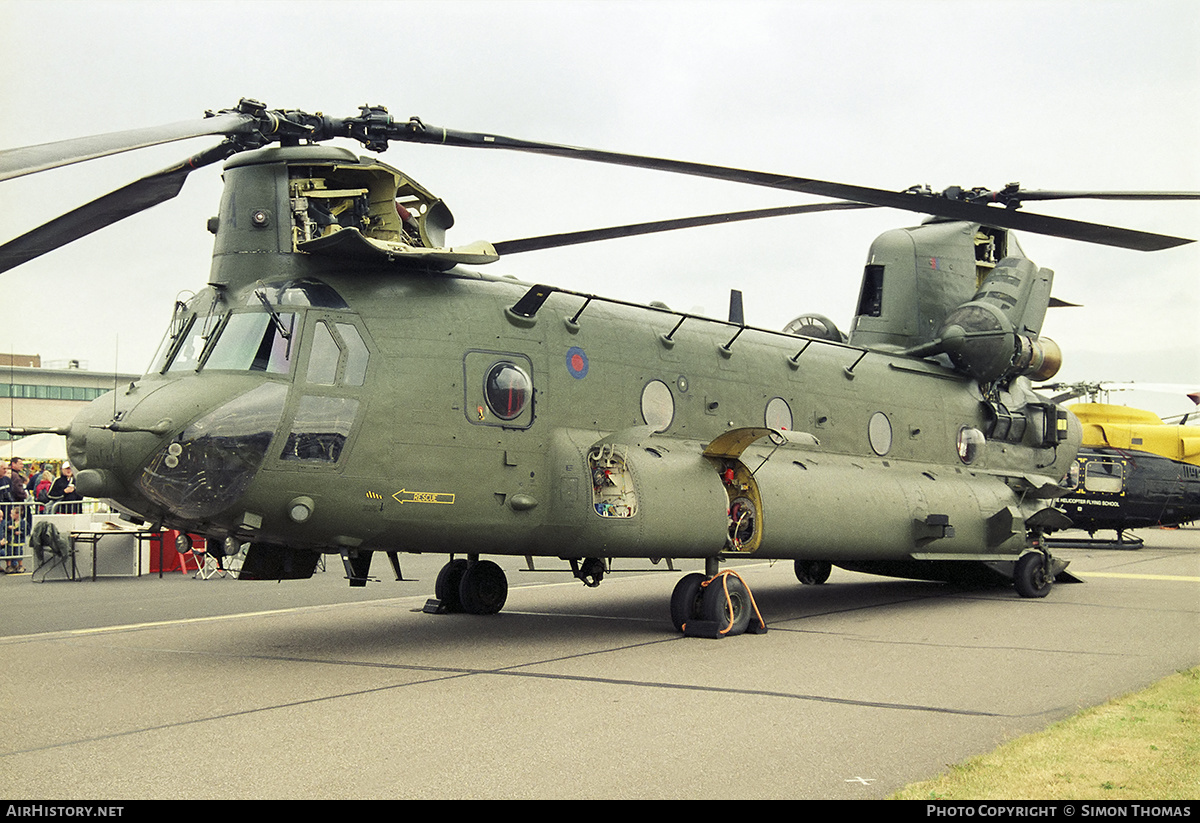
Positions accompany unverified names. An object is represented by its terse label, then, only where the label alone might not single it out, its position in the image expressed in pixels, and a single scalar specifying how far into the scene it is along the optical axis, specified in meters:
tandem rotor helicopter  8.77
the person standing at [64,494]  18.73
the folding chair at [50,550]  17.84
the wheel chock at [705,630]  10.58
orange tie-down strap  10.60
